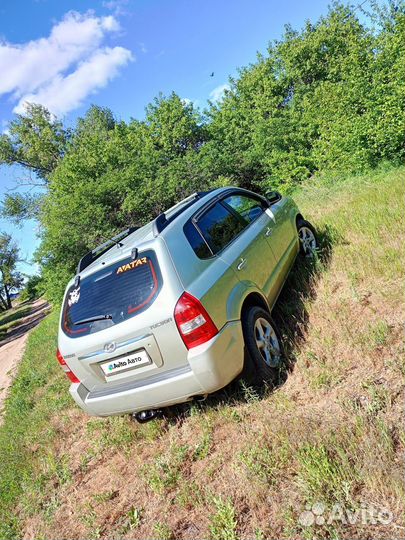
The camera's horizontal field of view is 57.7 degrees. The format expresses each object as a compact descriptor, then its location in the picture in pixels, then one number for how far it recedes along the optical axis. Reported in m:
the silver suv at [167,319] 3.07
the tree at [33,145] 32.31
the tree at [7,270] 52.62
